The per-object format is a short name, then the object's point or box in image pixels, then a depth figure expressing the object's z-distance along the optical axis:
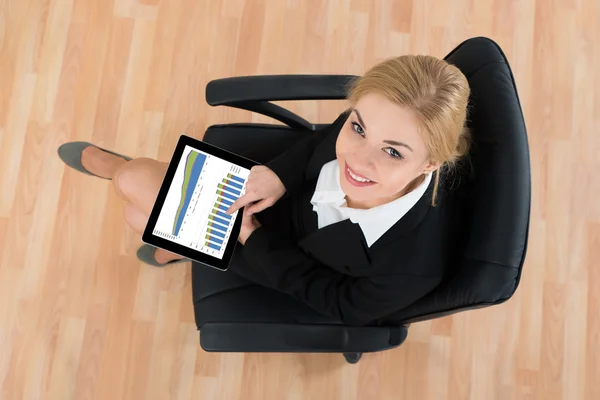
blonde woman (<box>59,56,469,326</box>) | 0.97
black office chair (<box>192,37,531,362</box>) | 0.99
